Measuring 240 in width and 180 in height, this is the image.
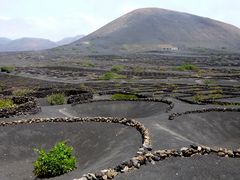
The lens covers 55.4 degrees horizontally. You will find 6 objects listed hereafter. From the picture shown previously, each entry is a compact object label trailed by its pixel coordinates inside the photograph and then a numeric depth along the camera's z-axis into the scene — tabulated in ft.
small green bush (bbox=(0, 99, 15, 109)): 80.70
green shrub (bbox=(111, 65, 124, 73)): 235.60
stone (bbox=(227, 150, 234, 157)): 37.63
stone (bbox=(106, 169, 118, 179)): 31.07
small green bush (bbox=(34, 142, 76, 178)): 40.25
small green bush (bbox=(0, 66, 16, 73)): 234.82
